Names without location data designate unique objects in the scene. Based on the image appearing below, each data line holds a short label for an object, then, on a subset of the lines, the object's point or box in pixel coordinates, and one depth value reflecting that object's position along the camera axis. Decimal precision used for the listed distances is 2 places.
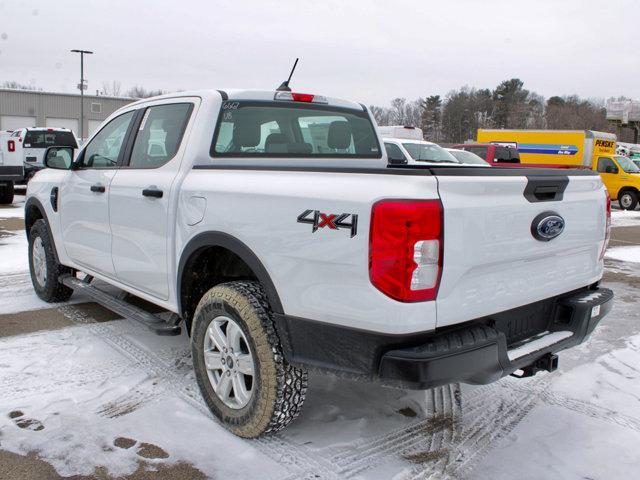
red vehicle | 18.26
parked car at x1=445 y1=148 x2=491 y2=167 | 14.23
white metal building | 54.09
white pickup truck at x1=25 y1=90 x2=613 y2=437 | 2.40
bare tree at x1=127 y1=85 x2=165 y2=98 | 78.53
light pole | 41.53
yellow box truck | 19.83
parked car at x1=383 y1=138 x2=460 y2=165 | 12.78
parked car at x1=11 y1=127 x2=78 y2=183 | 18.19
